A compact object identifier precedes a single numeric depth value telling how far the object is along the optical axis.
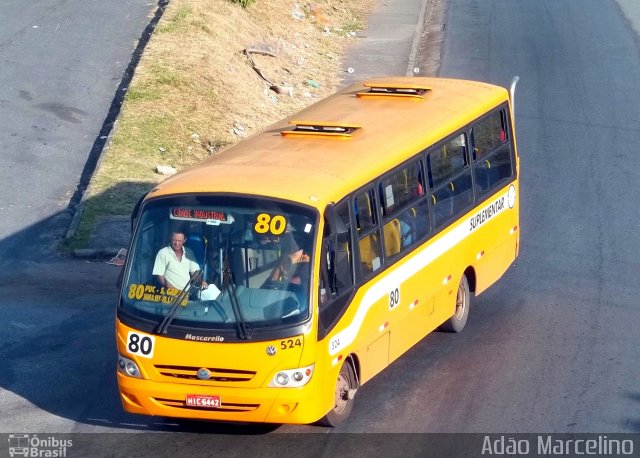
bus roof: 18.67
